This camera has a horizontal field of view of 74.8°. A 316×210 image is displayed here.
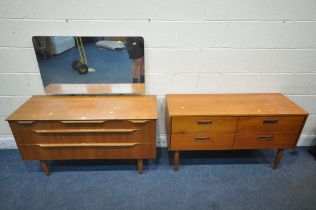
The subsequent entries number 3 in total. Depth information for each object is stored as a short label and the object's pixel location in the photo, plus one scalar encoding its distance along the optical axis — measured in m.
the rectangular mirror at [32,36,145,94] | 1.60
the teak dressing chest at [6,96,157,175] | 1.43
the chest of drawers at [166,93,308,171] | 1.51
